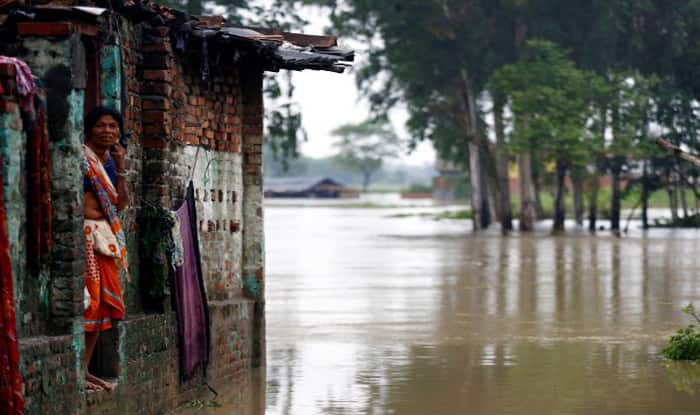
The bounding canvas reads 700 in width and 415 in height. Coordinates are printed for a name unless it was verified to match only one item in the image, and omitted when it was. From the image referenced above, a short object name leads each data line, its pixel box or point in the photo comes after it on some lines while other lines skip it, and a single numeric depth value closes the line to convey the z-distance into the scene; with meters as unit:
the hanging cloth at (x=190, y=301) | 11.70
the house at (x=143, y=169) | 8.81
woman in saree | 9.69
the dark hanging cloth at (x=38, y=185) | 8.69
